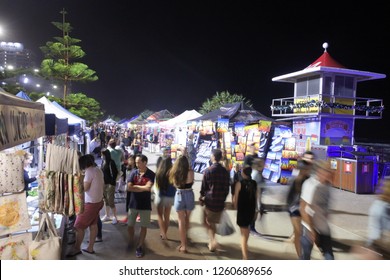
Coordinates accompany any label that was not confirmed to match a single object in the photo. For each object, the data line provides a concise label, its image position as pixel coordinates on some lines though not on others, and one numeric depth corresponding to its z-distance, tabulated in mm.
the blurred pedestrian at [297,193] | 4215
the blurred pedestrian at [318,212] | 3523
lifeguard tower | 15742
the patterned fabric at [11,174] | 3186
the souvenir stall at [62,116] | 6768
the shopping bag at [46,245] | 3418
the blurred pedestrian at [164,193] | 5062
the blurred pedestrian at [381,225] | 2787
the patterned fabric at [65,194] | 3680
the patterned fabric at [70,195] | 3660
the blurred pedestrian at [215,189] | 4551
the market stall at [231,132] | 10516
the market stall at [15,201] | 3146
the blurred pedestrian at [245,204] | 4281
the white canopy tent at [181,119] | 16712
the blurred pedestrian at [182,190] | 4723
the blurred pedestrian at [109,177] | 5926
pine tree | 14383
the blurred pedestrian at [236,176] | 6047
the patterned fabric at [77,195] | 3660
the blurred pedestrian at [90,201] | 4469
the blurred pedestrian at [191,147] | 12070
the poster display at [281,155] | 9883
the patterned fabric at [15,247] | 3234
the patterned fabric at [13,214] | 3162
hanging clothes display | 3652
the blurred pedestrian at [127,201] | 5247
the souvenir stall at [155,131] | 19612
